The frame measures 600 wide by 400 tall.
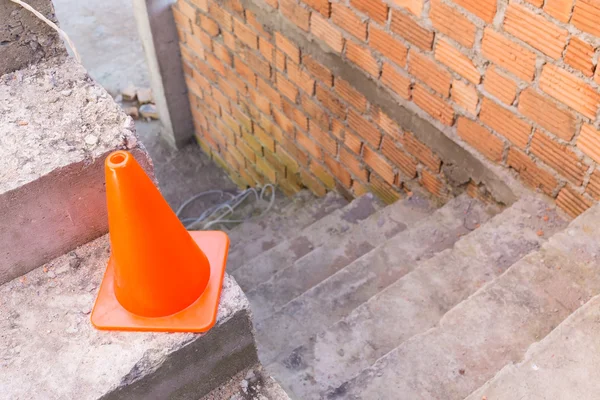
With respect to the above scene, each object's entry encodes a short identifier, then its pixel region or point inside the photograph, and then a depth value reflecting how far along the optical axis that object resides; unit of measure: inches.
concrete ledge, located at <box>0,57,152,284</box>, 54.3
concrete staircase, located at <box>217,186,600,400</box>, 66.2
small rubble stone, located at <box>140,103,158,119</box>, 210.4
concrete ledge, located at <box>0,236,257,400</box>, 50.0
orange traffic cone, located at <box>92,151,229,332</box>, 47.8
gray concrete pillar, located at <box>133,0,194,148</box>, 160.7
